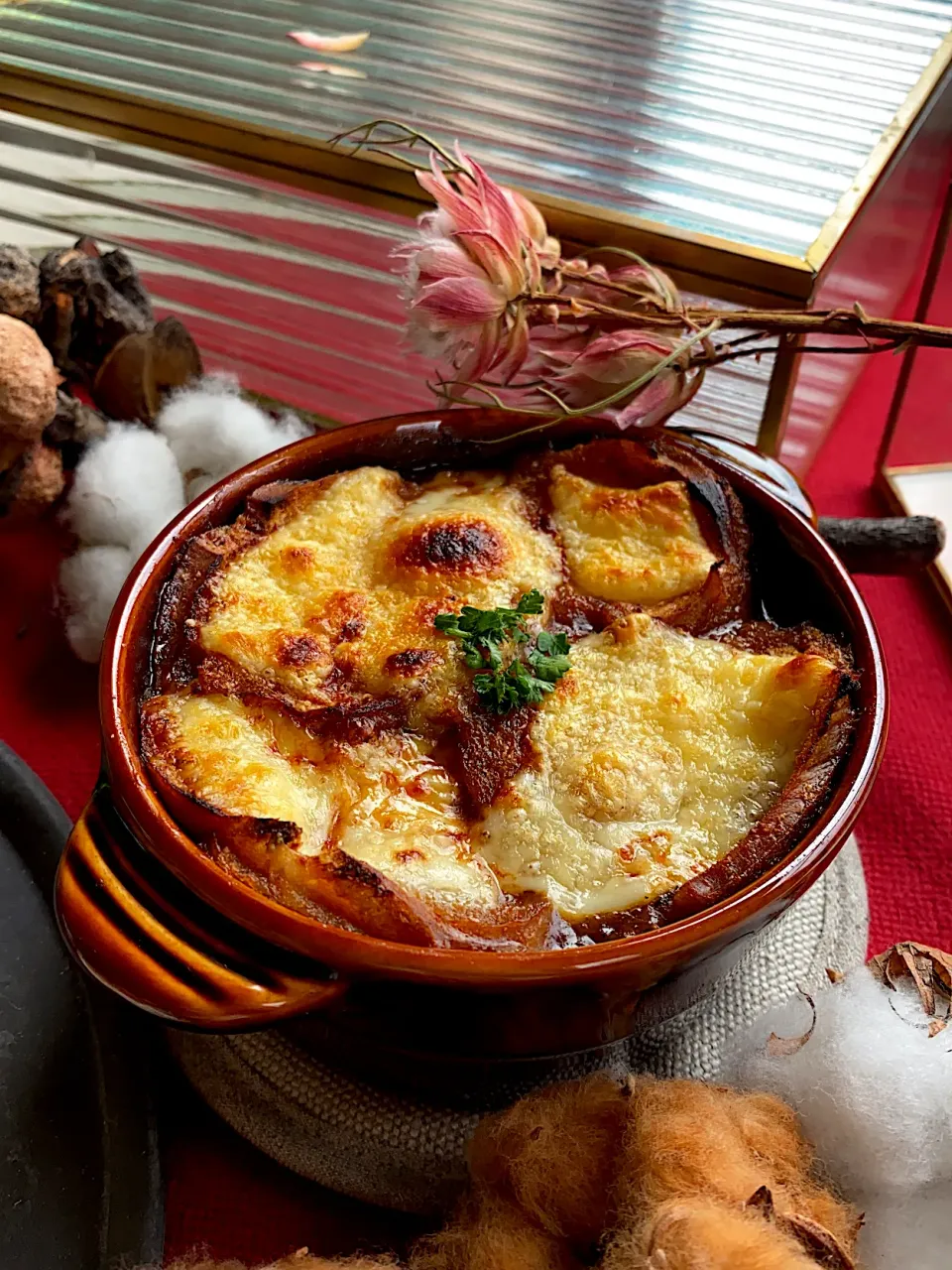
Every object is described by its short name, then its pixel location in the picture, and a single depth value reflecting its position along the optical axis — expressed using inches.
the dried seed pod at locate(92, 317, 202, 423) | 16.2
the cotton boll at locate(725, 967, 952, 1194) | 10.4
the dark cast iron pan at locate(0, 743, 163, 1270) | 11.1
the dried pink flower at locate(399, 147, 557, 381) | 12.8
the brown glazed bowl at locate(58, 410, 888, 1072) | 9.6
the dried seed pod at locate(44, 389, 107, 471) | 15.7
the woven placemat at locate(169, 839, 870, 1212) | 11.4
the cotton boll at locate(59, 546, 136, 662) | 15.4
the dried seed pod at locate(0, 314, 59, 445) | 14.6
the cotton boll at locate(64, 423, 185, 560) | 15.4
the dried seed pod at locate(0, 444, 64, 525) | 15.4
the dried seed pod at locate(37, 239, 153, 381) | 16.1
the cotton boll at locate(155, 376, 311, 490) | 15.9
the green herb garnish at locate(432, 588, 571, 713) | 11.2
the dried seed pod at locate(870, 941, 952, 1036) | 11.0
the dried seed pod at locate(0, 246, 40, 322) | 15.5
